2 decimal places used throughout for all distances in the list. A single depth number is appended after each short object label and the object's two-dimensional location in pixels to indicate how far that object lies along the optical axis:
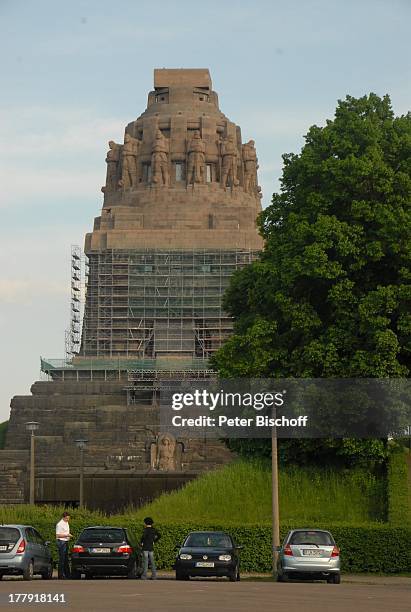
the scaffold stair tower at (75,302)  104.38
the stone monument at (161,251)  91.38
